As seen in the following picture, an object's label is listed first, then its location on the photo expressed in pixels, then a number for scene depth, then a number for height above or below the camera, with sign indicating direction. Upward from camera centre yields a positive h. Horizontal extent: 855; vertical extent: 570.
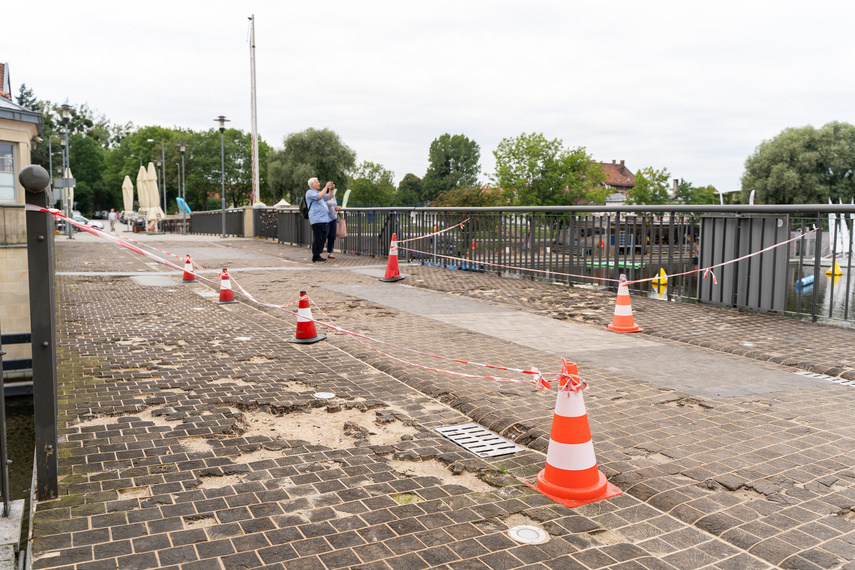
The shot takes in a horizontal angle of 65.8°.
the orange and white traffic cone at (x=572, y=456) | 3.52 -1.24
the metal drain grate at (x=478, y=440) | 4.24 -1.45
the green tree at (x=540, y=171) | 66.19 +5.21
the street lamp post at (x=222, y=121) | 33.92 +5.01
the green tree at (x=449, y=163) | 131.88 +11.69
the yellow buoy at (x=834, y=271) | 8.10 -0.54
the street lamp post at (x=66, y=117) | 33.03 +4.95
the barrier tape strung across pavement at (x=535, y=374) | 3.51 -0.92
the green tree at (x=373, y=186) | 103.38 +5.48
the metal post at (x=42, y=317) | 3.22 -0.50
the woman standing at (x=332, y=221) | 16.53 -0.05
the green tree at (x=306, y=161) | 65.25 +5.81
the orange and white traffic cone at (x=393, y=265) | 13.36 -0.90
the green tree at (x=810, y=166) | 59.41 +5.57
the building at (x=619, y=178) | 130.95 +9.74
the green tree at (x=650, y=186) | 84.06 +5.01
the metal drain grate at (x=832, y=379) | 5.85 -1.37
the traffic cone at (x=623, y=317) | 8.30 -1.17
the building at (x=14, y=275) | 8.43 -0.77
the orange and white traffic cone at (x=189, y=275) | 13.02 -1.14
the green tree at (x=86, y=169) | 96.08 +6.91
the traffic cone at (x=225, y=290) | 10.44 -1.14
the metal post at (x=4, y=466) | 3.18 -1.23
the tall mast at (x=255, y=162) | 33.67 +2.92
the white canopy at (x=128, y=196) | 52.28 +1.65
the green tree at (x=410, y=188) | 128.12 +7.02
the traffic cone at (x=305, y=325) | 7.41 -1.20
